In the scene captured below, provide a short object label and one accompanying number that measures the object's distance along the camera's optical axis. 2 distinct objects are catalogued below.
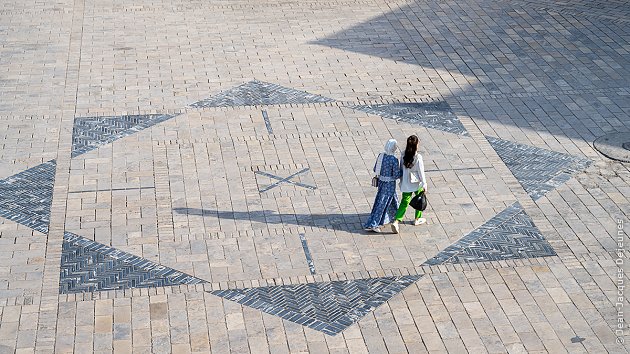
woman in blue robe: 13.37
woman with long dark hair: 13.30
